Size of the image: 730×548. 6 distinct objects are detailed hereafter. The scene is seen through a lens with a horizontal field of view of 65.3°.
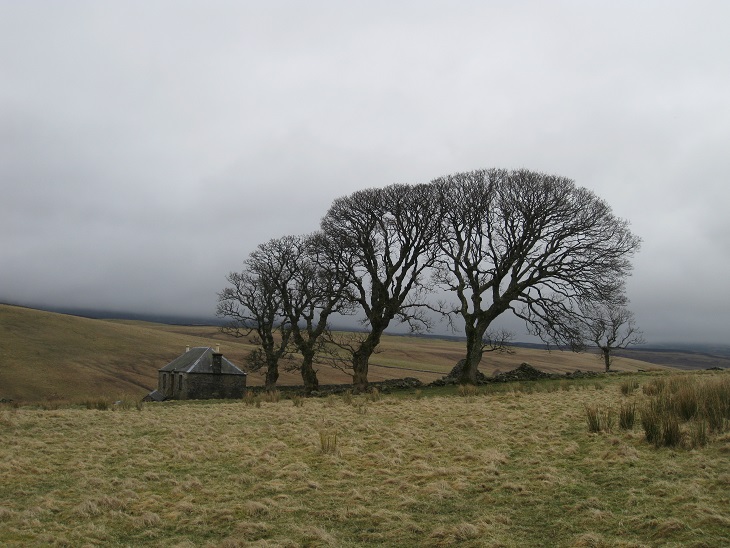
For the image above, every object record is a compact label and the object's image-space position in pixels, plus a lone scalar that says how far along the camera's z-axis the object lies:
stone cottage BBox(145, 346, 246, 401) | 52.34
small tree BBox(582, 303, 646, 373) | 33.19
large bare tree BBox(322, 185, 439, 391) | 36.03
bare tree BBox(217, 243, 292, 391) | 45.00
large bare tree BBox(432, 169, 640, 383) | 33.16
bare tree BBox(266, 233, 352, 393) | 38.38
